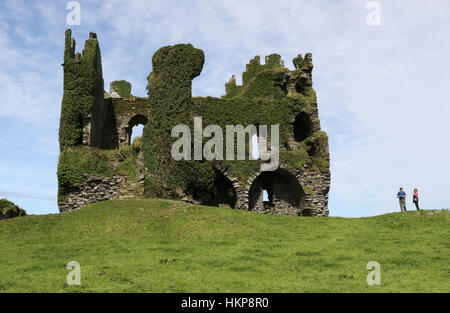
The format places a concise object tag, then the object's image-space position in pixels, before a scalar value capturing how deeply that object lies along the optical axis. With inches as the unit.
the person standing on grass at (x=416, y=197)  1121.3
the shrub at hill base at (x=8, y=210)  1181.1
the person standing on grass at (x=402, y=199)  1144.2
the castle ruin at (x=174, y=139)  1302.9
